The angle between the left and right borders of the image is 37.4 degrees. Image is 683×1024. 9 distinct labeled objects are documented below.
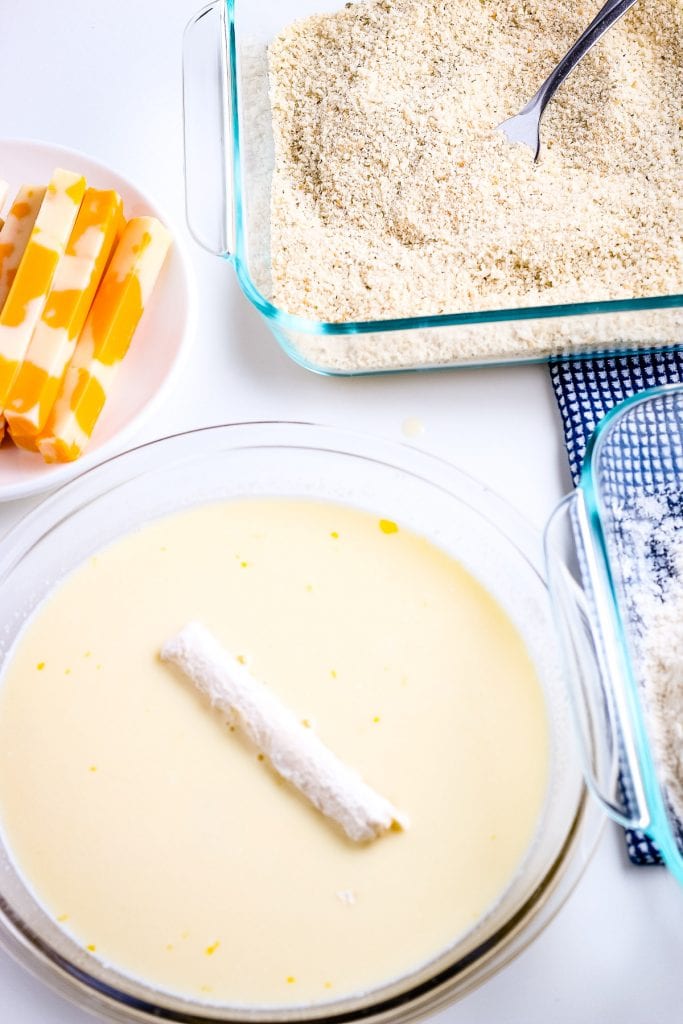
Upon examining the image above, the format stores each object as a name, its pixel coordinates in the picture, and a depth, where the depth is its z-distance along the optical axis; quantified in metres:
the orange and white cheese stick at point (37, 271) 0.84
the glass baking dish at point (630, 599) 0.68
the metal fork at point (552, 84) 0.94
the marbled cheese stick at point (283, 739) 0.73
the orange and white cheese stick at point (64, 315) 0.83
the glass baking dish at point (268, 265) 0.82
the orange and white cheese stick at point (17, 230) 0.90
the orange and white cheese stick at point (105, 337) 0.84
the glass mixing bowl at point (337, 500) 0.70
